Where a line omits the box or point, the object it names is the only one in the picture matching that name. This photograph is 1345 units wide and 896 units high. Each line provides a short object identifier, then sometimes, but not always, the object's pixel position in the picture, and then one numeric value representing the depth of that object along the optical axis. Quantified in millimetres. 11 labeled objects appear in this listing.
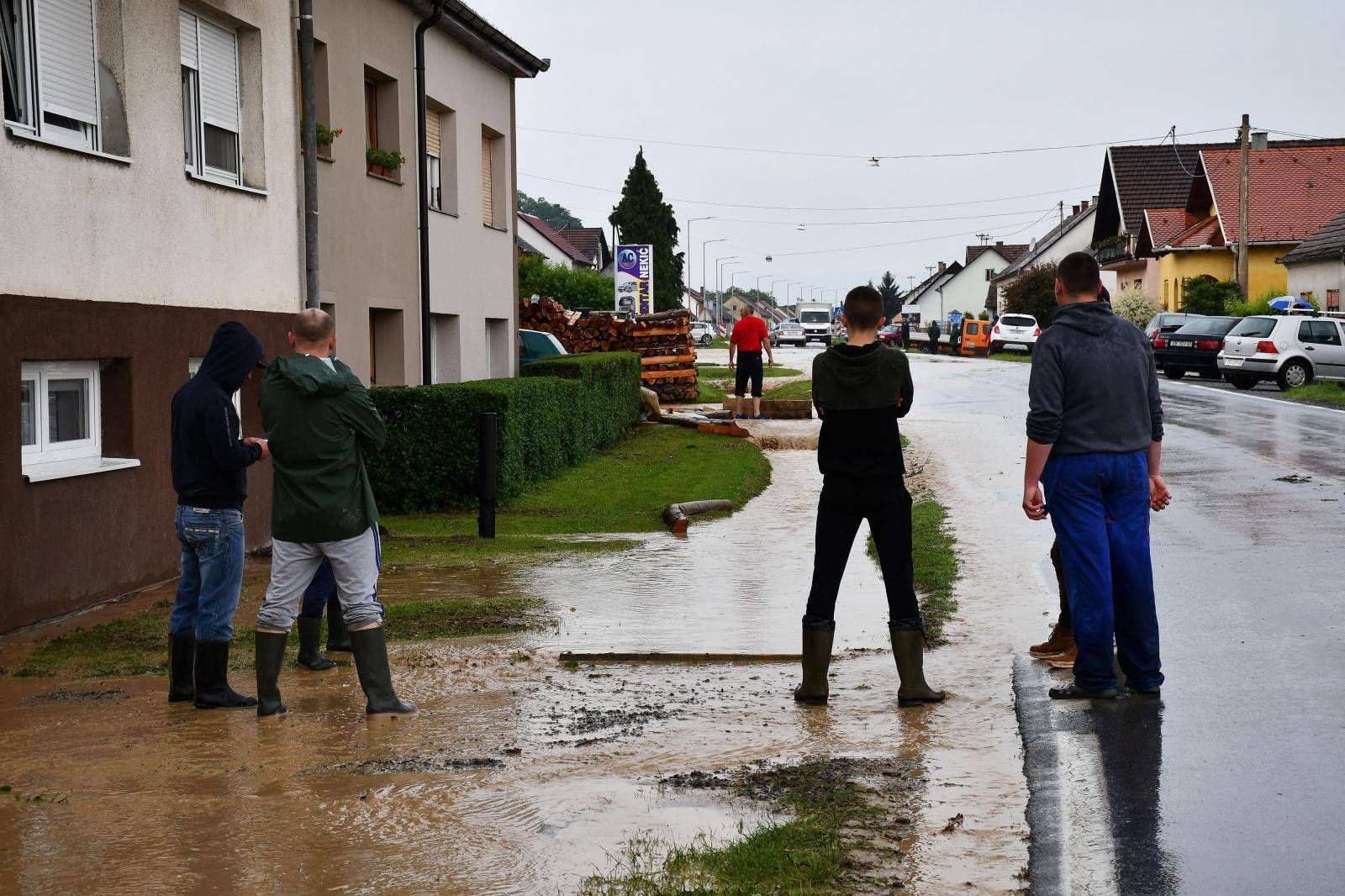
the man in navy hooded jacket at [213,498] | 6844
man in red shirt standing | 24719
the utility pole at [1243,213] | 46438
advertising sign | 38875
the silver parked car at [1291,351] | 32469
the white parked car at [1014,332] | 56688
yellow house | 54531
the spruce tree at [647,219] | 100250
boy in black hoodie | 6707
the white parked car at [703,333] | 97825
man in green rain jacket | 6512
